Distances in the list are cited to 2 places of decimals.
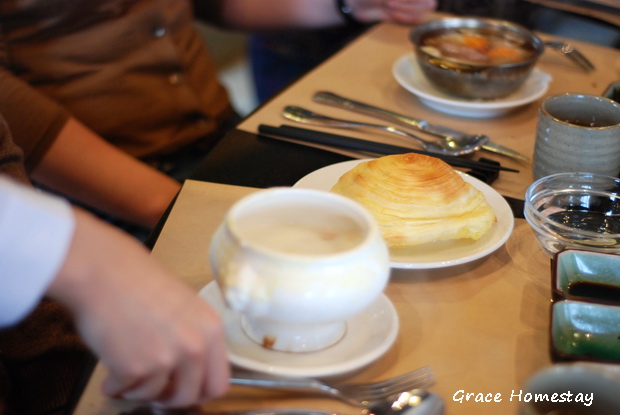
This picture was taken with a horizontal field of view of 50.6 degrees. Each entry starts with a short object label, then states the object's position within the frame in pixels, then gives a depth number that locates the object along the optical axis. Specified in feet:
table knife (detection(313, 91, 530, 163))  3.31
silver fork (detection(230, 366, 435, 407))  1.81
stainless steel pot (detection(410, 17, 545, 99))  3.55
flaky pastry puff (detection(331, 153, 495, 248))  2.40
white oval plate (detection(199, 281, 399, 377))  1.82
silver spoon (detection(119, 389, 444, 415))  1.71
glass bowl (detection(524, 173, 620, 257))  2.56
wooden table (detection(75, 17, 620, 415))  1.96
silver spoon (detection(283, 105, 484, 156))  3.27
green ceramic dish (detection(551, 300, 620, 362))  1.99
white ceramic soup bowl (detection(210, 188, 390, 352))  1.70
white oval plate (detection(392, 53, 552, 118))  3.63
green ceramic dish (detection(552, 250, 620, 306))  2.23
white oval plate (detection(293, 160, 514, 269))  2.35
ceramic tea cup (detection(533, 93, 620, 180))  2.82
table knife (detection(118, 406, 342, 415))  1.71
